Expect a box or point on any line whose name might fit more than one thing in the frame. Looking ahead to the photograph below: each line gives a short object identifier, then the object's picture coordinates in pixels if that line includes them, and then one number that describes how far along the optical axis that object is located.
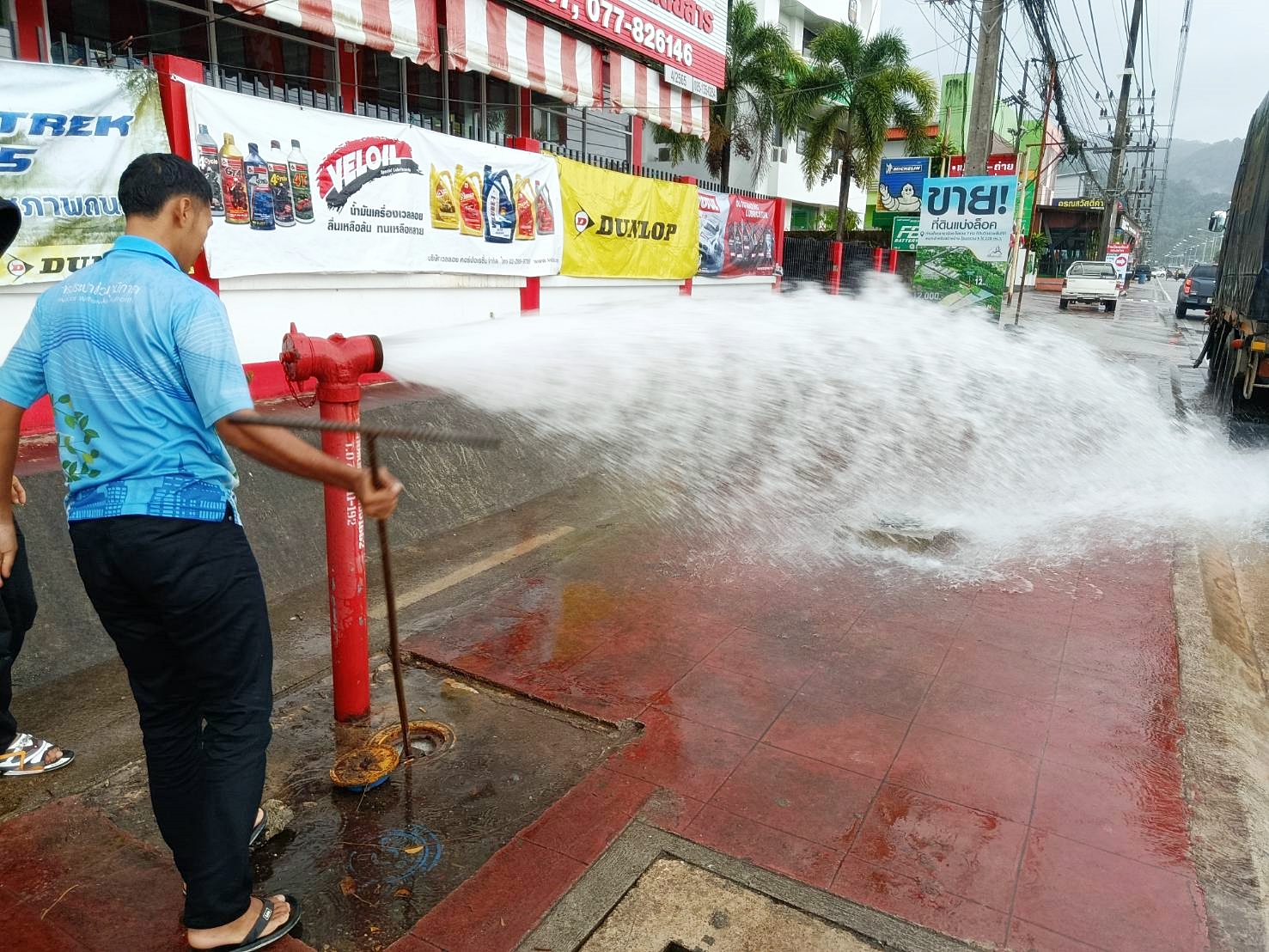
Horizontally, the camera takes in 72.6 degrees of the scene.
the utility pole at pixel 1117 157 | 37.44
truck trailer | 8.53
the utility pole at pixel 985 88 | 15.05
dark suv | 30.19
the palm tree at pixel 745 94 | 21.00
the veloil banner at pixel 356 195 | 6.36
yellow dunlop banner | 10.14
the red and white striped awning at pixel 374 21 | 7.61
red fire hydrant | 2.95
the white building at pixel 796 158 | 27.75
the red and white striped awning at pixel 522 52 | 9.59
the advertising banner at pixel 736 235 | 13.34
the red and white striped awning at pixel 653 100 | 12.55
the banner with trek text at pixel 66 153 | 4.97
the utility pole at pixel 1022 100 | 20.19
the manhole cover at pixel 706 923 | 2.37
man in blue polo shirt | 1.99
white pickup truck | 29.67
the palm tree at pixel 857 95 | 21.62
